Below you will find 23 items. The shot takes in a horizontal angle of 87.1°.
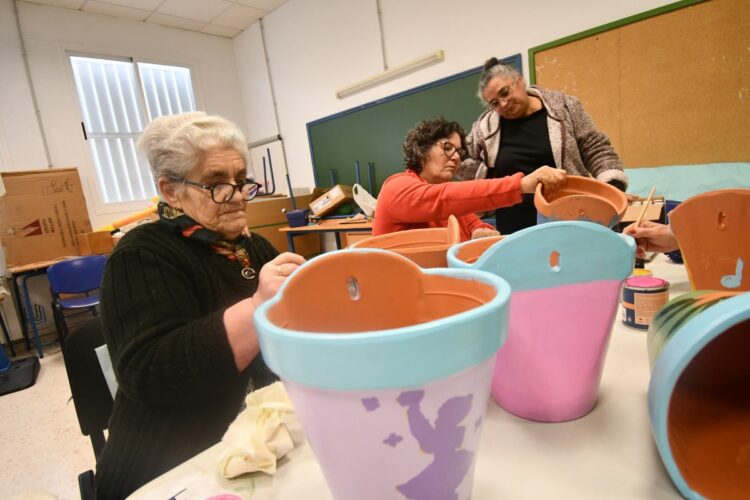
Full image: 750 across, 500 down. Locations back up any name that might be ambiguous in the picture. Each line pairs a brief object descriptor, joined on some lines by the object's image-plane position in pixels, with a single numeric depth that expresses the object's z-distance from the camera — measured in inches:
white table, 15.5
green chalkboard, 131.0
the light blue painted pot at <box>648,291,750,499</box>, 13.1
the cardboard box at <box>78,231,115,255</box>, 140.5
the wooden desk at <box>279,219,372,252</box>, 132.9
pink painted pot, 16.3
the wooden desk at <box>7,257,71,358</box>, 126.9
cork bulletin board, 86.7
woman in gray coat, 68.2
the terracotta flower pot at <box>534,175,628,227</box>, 26.7
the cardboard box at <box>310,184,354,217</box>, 154.4
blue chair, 122.2
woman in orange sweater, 45.2
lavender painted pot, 9.6
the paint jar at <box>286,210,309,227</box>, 160.4
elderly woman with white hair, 25.6
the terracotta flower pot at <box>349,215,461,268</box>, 23.5
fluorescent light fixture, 134.7
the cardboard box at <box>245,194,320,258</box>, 173.0
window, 167.9
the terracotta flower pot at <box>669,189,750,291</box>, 22.1
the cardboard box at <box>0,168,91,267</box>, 132.7
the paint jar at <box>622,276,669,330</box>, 28.8
